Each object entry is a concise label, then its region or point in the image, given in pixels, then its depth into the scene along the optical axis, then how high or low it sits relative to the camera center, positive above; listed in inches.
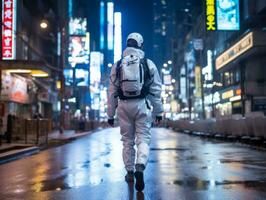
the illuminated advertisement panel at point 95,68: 3730.3 +466.7
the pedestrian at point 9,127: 872.3 +5.6
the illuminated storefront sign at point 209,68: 2934.1 +367.4
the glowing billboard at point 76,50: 2415.1 +387.5
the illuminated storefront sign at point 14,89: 1251.4 +112.3
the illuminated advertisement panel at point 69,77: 2918.3 +311.7
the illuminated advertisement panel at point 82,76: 3073.3 +330.4
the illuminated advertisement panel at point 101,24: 7549.2 +1600.4
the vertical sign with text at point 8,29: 1224.8 +246.5
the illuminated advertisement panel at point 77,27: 2785.7 +588.6
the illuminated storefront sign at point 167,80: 4725.4 +459.2
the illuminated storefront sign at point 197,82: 3491.6 +330.6
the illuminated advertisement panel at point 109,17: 7774.6 +1737.3
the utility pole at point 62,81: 1527.4 +154.0
